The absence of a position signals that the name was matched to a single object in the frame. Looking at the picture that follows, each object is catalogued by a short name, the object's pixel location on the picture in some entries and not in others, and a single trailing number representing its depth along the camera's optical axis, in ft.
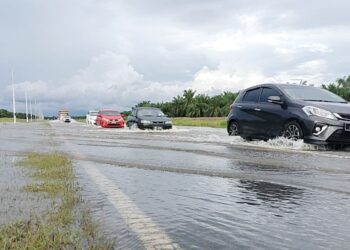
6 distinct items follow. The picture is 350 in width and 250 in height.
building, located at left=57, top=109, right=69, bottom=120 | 413.65
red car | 112.27
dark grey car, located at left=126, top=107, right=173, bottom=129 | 88.58
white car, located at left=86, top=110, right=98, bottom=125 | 149.59
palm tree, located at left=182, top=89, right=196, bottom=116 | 287.55
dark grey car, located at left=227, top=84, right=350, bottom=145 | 38.37
